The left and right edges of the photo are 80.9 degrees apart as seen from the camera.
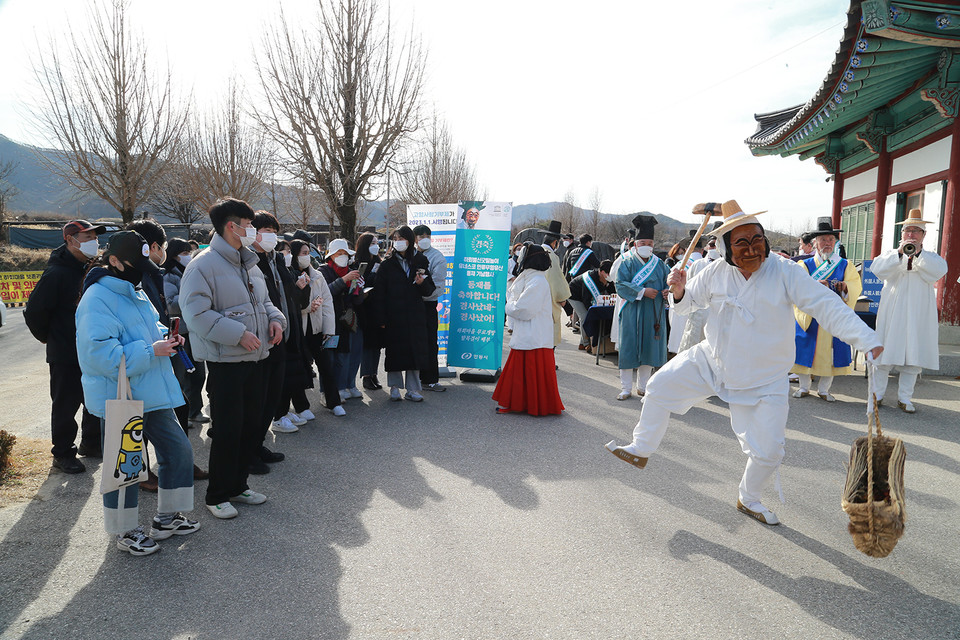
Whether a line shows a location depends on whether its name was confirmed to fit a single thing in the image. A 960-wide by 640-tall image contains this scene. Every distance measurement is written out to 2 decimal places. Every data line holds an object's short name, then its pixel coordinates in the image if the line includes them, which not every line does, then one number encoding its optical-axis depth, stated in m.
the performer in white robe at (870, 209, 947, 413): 6.84
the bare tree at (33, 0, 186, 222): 14.68
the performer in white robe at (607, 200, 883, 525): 3.62
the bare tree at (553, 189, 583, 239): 49.03
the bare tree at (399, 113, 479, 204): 27.86
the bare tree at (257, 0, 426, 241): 13.46
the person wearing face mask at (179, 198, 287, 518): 3.56
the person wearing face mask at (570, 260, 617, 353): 9.38
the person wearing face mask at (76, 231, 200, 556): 3.17
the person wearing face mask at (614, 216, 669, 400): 7.11
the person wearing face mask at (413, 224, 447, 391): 7.27
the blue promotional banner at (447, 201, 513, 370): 8.01
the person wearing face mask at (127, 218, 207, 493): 4.38
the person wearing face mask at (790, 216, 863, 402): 7.20
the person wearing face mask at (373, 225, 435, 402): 6.92
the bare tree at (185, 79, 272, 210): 20.64
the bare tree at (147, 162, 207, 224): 21.84
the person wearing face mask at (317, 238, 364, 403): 6.71
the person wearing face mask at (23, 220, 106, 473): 4.46
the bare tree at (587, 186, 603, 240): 48.59
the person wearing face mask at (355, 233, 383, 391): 7.21
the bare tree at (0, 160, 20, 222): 28.69
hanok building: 7.10
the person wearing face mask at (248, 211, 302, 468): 4.36
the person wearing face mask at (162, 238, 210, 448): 5.72
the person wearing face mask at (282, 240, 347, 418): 5.97
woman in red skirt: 6.38
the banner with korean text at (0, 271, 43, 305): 17.77
